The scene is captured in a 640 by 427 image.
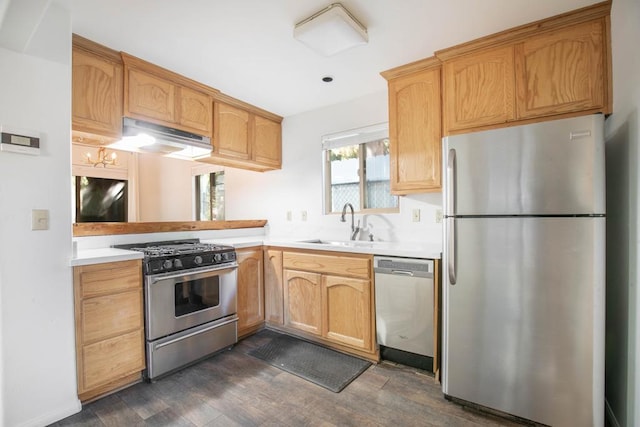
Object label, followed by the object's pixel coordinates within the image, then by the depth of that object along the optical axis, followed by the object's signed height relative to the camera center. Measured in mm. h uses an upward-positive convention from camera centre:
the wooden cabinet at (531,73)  1771 +906
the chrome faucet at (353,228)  2985 -169
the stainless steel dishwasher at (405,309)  2064 -717
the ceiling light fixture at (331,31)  1735 +1135
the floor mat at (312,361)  2098 -1191
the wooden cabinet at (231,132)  2990 +862
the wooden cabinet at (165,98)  2297 +1000
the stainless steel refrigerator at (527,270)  1457 -329
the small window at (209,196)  4512 +277
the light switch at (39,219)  1677 -21
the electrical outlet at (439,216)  2570 -49
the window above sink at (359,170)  2980 +448
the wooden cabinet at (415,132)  2338 +653
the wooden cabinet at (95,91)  2035 +892
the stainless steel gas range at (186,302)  2086 -700
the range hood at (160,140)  2291 +623
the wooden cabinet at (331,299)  2334 -753
